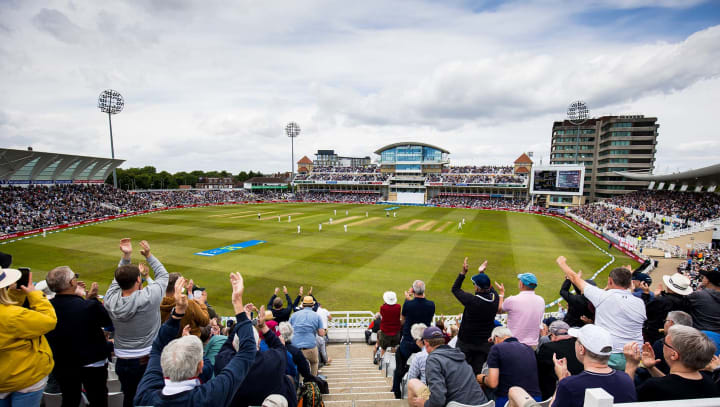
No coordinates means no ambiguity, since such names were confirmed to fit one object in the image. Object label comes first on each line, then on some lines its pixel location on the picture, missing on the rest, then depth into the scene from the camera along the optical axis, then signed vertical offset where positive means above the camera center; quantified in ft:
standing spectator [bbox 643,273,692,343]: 15.77 -6.27
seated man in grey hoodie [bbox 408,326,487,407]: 10.12 -6.66
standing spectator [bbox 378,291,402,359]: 20.77 -9.89
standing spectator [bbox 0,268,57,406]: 9.42 -5.32
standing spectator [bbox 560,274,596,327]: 16.01 -6.69
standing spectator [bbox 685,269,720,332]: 14.15 -5.77
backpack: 11.65 -8.17
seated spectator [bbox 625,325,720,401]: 8.17 -5.12
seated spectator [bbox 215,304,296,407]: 9.62 -6.15
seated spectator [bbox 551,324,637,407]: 8.21 -5.25
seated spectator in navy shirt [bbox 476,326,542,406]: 11.04 -6.74
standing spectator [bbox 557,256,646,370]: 13.07 -5.51
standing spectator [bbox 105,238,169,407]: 12.12 -5.73
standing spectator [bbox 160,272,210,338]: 13.46 -6.11
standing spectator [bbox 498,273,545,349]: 14.58 -6.33
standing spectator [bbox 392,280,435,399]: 16.39 -8.07
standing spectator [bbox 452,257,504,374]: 15.08 -6.87
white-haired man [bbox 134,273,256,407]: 7.49 -5.02
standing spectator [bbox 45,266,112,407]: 11.93 -6.34
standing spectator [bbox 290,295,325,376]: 17.87 -8.92
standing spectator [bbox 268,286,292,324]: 20.67 -8.97
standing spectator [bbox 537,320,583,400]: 11.44 -6.59
